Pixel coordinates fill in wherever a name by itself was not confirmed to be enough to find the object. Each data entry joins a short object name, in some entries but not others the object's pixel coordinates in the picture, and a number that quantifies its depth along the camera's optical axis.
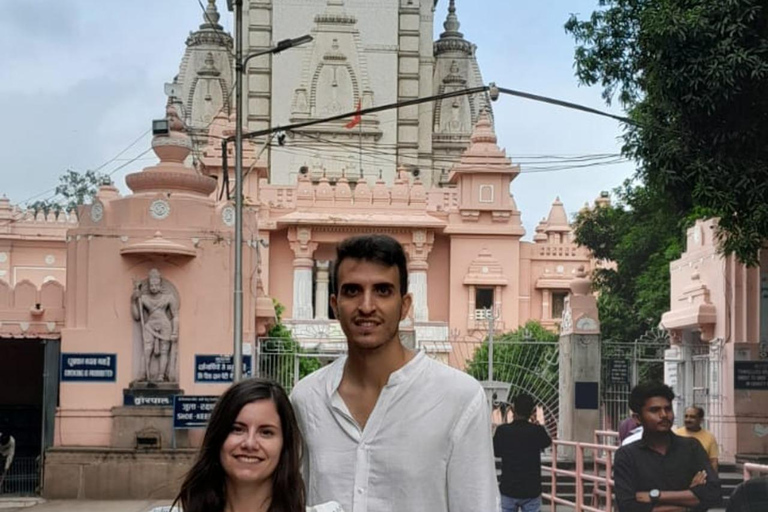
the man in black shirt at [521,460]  10.97
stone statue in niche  17.09
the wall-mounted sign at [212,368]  17.27
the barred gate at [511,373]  19.81
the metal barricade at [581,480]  11.65
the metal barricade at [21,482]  17.20
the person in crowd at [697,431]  10.33
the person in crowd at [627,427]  12.06
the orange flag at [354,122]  44.03
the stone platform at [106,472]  16.73
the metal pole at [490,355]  17.78
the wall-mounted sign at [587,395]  17.72
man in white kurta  3.44
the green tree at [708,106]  13.72
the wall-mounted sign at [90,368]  17.14
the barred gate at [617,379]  17.98
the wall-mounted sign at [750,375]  17.39
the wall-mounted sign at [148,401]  16.98
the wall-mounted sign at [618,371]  18.20
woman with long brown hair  3.19
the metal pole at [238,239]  16.84
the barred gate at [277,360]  18.20
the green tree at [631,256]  29.22
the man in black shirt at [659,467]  7.12
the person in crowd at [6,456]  17.50
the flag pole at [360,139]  44.94
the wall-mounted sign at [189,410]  16.72
